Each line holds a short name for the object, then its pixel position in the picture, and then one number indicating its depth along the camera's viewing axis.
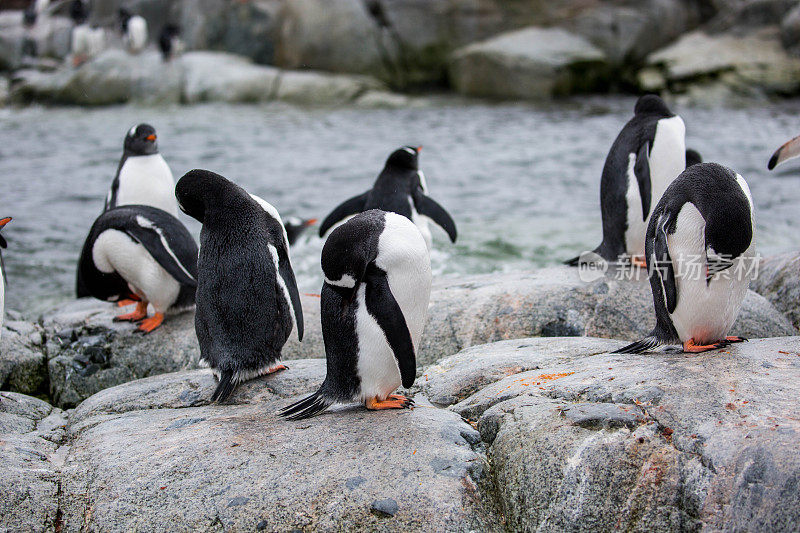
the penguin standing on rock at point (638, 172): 4.84
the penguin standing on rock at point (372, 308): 2.94
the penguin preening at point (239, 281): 3.60
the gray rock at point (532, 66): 16.98
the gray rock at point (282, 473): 2.48
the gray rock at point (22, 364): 4.46
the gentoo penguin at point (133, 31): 19.02
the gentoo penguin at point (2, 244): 3.41
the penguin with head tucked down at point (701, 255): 3.16
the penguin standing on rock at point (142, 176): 6.05
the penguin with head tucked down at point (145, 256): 4.60
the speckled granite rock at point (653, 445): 2.28
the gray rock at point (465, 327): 4.39
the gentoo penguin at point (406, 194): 5.73
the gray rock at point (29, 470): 2.60
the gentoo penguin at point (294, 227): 7.27
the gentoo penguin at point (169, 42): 17.44
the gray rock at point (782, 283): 4.64
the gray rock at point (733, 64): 15.52
